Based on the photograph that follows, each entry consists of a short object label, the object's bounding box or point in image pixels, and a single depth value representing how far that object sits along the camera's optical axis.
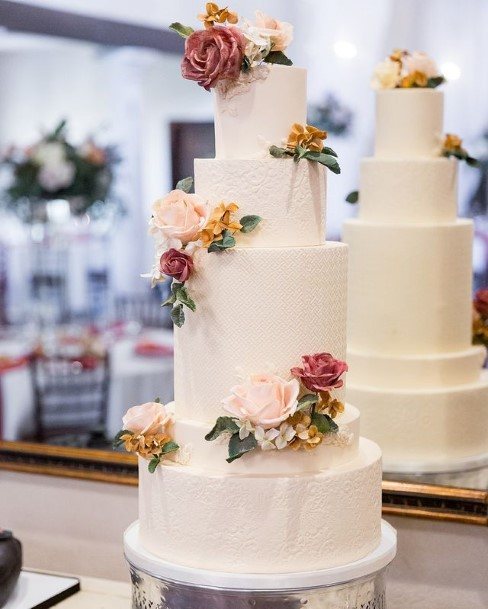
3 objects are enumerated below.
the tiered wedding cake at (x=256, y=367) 1.84
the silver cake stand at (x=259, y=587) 1.81
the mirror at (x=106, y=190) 3.13
